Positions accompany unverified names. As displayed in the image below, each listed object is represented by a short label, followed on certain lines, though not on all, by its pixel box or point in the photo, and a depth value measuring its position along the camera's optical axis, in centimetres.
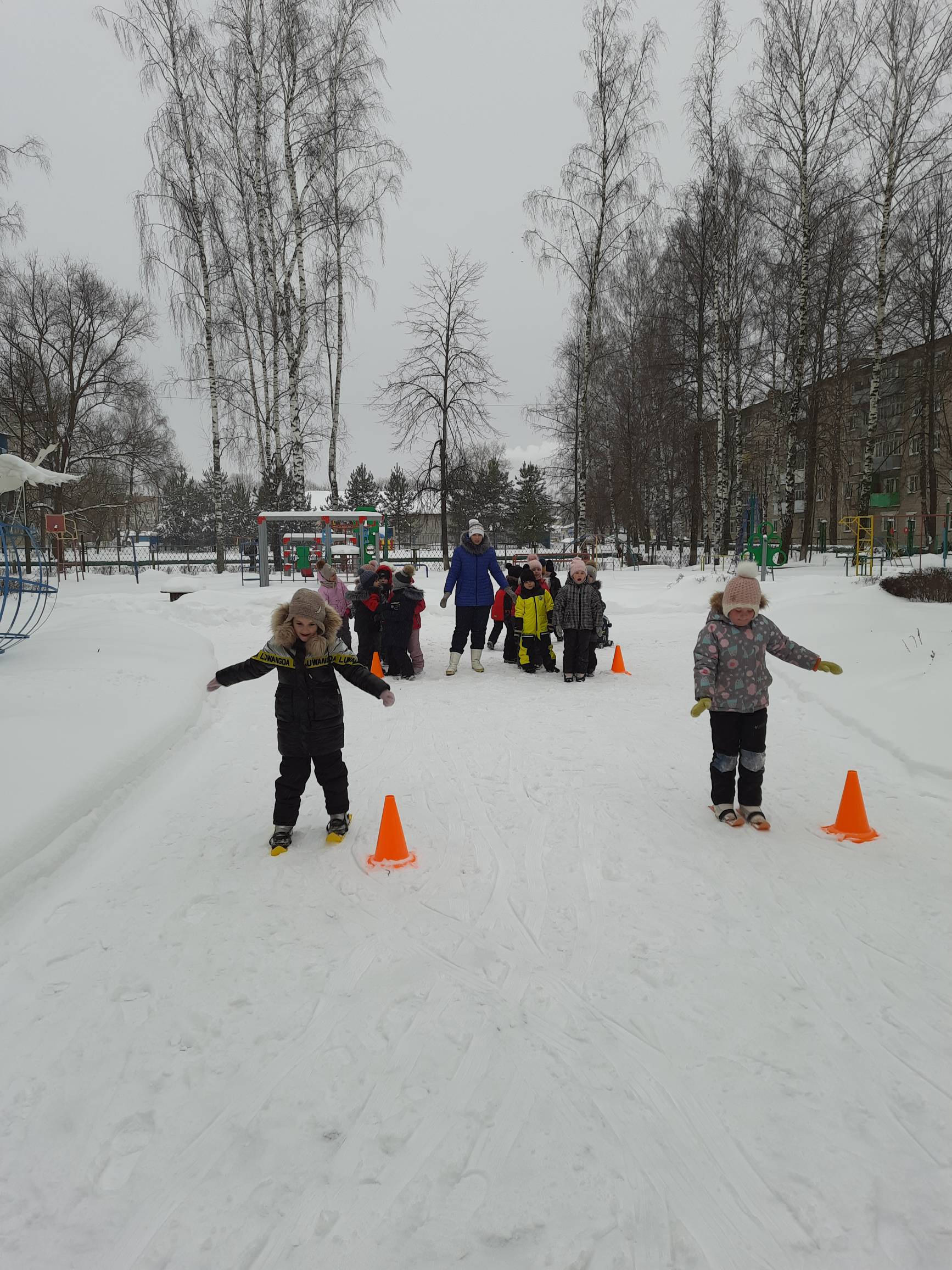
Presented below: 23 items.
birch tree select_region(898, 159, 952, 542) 2070
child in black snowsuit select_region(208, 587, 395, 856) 426
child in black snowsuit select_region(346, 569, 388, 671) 991
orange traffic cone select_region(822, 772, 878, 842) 430
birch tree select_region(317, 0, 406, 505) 2047
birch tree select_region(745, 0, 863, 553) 1794
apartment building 2408
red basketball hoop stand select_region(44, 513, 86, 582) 2141
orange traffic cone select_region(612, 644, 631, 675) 981
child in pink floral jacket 448
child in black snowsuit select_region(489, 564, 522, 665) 1053
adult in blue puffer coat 961
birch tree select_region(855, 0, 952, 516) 1691
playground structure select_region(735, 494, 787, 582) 1834
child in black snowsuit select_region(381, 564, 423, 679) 957
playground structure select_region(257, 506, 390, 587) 2009
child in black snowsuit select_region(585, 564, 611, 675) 955
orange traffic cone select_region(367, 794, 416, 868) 403
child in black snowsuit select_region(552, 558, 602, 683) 934
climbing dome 711
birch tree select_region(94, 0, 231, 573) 1986
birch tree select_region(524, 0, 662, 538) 2138
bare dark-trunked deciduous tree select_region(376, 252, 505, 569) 2394
